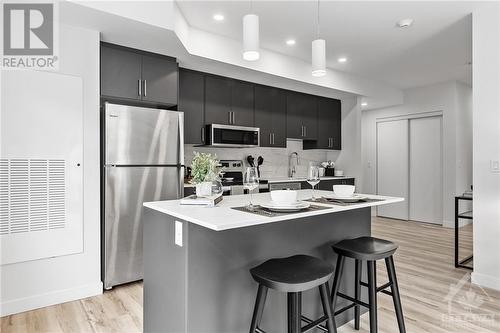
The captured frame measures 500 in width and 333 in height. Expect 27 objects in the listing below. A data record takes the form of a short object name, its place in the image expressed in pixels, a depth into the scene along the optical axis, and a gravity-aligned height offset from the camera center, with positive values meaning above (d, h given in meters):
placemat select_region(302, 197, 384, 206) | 1.89 -0.22
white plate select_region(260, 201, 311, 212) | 1.61 -0.21
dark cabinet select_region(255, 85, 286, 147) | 4.55 +0.79
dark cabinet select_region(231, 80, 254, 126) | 4.27 +0.91
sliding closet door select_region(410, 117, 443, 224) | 5.77 -0.08
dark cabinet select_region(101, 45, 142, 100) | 2.94 +0.93
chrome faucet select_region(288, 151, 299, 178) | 5.42 +0.05
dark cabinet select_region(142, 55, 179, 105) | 3.20 +0.94
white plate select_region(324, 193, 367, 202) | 2.01 -0.21
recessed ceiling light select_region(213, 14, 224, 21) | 3.08 +1.52
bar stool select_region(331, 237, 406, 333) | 1.83 -0.60
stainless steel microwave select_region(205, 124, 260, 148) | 3.96 +0.42
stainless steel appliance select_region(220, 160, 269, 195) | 3.95 -0.16
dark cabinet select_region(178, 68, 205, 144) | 3.80 +0.80
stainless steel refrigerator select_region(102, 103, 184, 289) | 2.87 -0.08
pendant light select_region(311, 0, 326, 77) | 2.22 +0.79
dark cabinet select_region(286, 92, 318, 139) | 4.98 +0.85
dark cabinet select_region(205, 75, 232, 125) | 4.01 +0.89
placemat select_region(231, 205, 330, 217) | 1.51 -0.23
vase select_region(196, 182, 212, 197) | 1.86 -0.13
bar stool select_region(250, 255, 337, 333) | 1.44 -0.54
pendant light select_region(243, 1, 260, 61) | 1.94 +0.83
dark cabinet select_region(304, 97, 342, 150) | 5.46 +0.75
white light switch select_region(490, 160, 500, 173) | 2.82 +0.01
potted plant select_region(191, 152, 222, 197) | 1.86 -0.04
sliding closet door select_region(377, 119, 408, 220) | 6.23 +0.06
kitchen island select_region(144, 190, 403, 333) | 1.54 -0.52
